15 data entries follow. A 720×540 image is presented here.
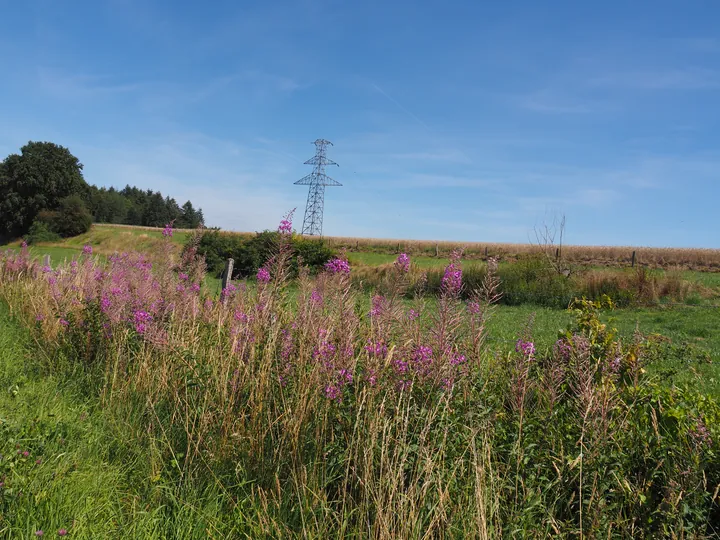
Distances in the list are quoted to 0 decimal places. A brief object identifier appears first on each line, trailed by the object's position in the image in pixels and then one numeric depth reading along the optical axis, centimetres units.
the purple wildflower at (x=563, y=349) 317
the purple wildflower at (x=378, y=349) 289
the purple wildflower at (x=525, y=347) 301
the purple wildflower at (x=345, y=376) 282
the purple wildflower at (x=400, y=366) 284
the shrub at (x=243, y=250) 2072
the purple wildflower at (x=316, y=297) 369
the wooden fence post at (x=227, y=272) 637
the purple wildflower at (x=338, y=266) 365
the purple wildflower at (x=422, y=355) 277
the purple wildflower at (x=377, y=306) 340
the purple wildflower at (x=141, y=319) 466
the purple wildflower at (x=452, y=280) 286
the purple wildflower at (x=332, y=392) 276
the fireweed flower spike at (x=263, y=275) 412
